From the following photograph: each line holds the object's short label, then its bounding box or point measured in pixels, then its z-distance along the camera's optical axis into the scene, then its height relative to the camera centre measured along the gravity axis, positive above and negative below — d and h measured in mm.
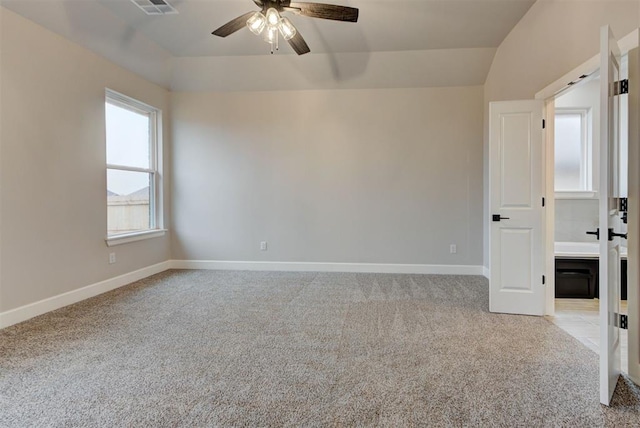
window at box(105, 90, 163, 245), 4176 +570
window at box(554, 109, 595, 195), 4898 +887
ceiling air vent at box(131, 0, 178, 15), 3385 +2100
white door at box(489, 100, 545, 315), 3180 +42
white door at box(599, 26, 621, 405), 1769 +33
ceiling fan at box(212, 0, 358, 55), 2584 +1536
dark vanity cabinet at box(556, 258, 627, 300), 3848 -773
